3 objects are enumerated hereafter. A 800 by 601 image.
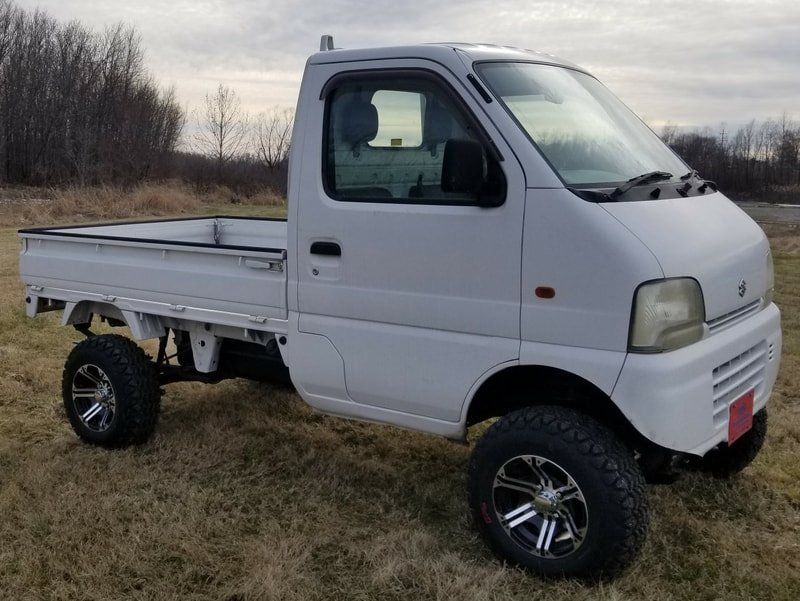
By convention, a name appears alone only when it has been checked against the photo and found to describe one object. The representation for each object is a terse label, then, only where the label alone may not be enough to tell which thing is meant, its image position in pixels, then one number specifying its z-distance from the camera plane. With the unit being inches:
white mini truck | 119.3
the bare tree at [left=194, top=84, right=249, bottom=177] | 1478.8
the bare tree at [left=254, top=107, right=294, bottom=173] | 1115.0
